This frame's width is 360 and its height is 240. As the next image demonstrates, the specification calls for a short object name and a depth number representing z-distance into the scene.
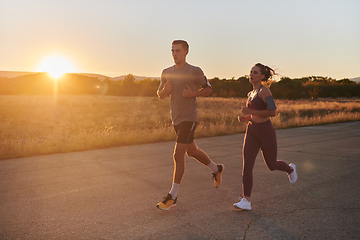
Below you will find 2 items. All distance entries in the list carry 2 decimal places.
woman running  3.77
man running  3.97
